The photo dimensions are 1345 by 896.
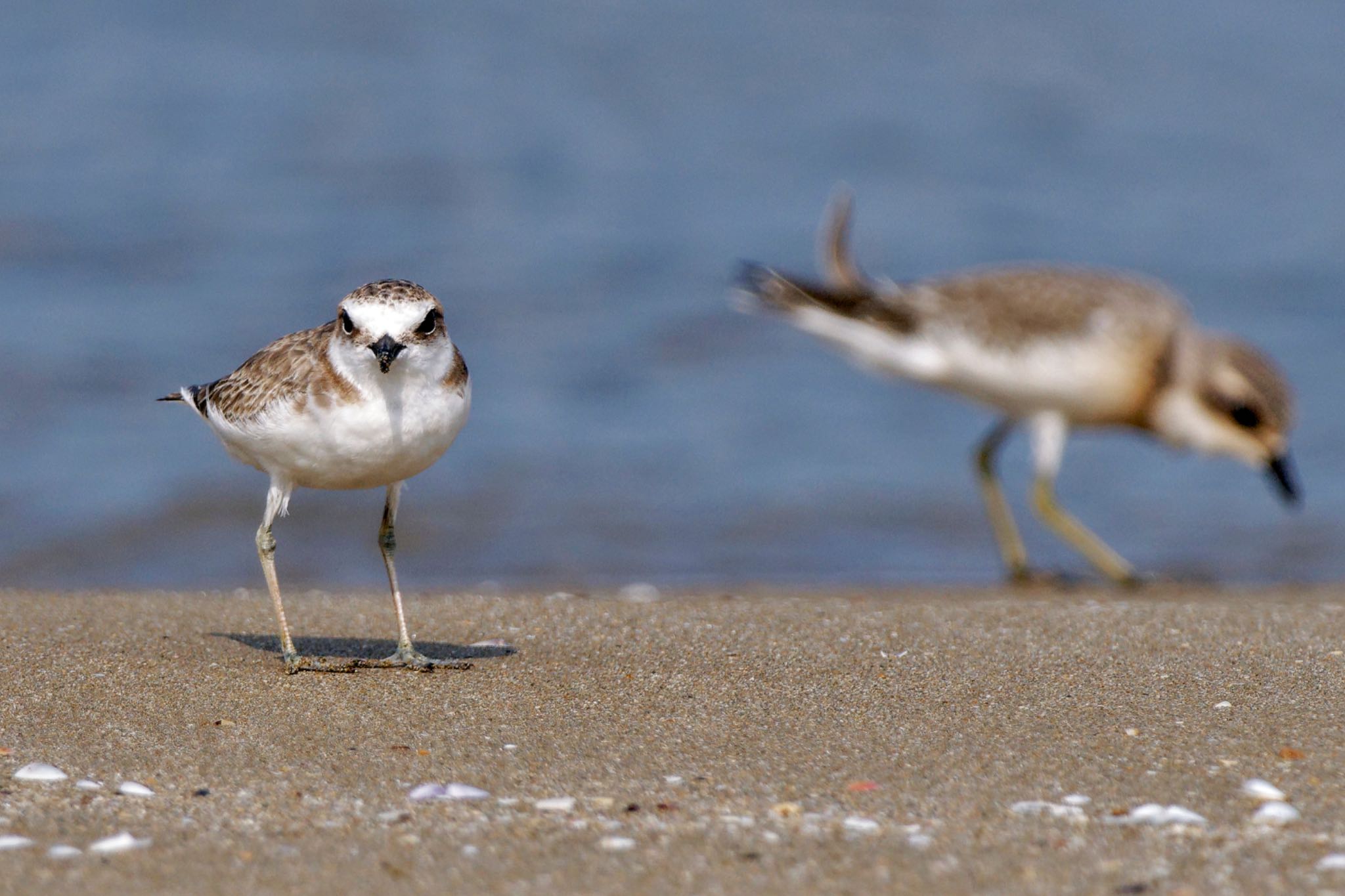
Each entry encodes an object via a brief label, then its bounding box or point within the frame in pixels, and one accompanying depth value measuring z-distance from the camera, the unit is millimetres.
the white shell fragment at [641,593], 13070
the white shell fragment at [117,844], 6430
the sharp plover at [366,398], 8531
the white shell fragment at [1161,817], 6672
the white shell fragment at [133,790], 7090
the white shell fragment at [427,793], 7043
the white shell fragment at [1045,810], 6777
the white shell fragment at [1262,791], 6926
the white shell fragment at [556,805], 6949
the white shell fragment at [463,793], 7055
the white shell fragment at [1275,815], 6684
